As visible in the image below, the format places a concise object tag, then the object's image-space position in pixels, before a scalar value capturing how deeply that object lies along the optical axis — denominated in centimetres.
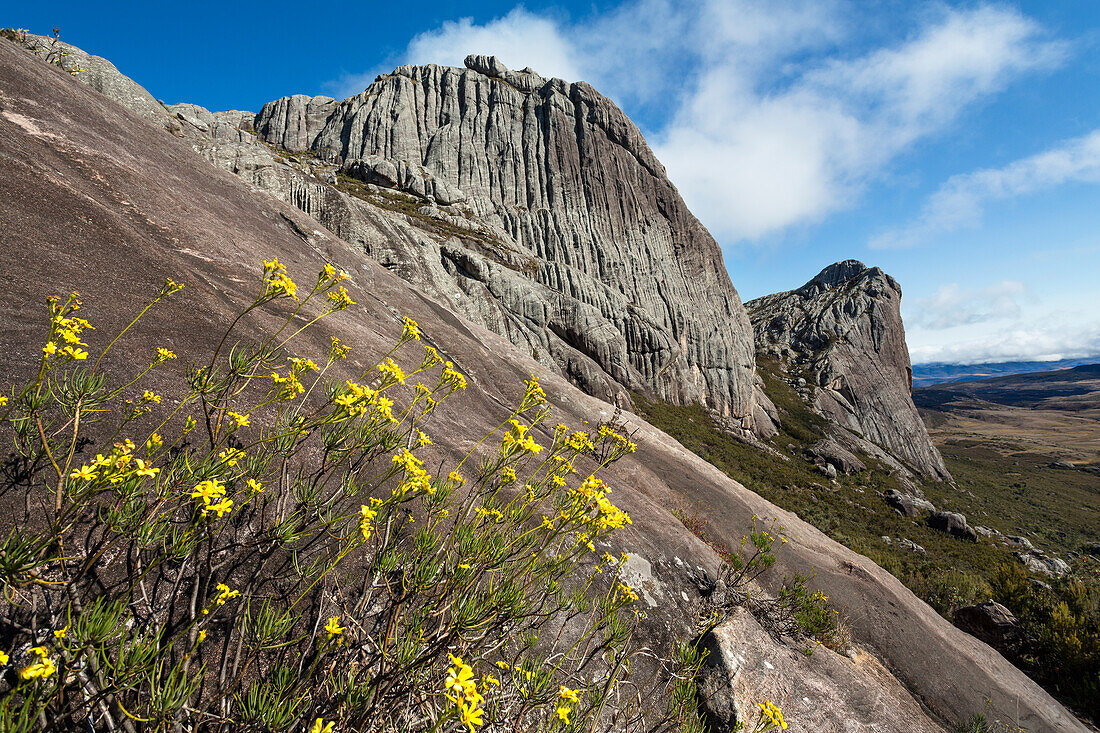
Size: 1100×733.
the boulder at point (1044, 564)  3754
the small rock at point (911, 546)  3451
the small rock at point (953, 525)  4156
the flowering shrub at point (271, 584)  183
